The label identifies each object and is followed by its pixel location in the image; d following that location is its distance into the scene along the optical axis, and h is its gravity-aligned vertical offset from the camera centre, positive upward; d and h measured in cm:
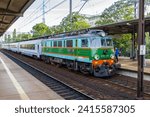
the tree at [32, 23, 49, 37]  6546 +399
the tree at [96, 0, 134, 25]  4138 +534
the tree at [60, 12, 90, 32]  4596 +438
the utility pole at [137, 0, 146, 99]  1090 +10
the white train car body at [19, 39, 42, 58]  3347 -30
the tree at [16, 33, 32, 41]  9362 +370
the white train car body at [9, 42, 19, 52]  5606 -5
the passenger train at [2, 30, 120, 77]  1780 -51
